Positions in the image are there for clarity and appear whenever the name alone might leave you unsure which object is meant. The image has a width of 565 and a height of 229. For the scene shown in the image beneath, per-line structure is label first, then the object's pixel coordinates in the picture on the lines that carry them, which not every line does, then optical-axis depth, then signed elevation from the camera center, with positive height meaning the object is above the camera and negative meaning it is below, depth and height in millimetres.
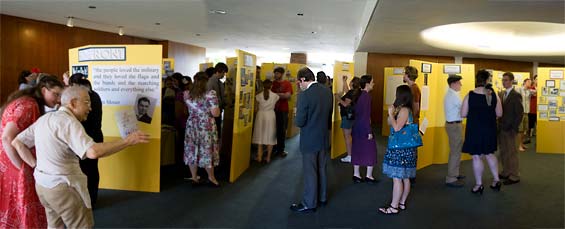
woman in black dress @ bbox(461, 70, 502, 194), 4703 -216
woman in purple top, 5066 -398
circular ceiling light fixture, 7781 +1598
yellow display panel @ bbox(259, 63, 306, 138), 8500 +512
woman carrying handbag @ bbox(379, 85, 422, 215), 3816 -386
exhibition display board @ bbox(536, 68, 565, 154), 7949 -86
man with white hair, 2201 -334
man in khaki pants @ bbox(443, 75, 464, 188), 5074 -323
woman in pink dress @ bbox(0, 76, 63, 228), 2551 -478
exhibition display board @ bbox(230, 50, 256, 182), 4988 -193
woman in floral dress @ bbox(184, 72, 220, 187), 4570 -355
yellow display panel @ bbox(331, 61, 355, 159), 6730 +36
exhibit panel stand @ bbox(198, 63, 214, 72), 9242 +768
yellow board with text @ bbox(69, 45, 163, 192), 4402 -77
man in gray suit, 3920 -297
